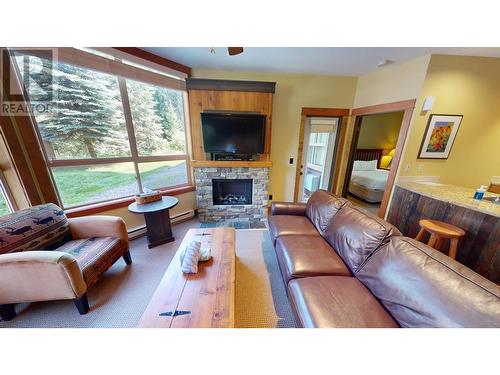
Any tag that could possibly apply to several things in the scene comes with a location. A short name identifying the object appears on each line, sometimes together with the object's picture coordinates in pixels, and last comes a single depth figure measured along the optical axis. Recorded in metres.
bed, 3.60
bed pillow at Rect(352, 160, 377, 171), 4.52
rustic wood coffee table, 0.93
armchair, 1.18
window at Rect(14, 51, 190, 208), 1.82
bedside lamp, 4.87
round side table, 2.06
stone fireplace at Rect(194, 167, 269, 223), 2.88
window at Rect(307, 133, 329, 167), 3.40
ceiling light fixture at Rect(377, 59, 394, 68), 2.27
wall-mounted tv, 2.60
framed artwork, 2.19
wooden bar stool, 1.53
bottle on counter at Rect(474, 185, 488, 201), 1.71
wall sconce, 2.09
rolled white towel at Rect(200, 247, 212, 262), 1.39
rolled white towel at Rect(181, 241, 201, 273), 1.26
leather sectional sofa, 0.78
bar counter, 1.50
